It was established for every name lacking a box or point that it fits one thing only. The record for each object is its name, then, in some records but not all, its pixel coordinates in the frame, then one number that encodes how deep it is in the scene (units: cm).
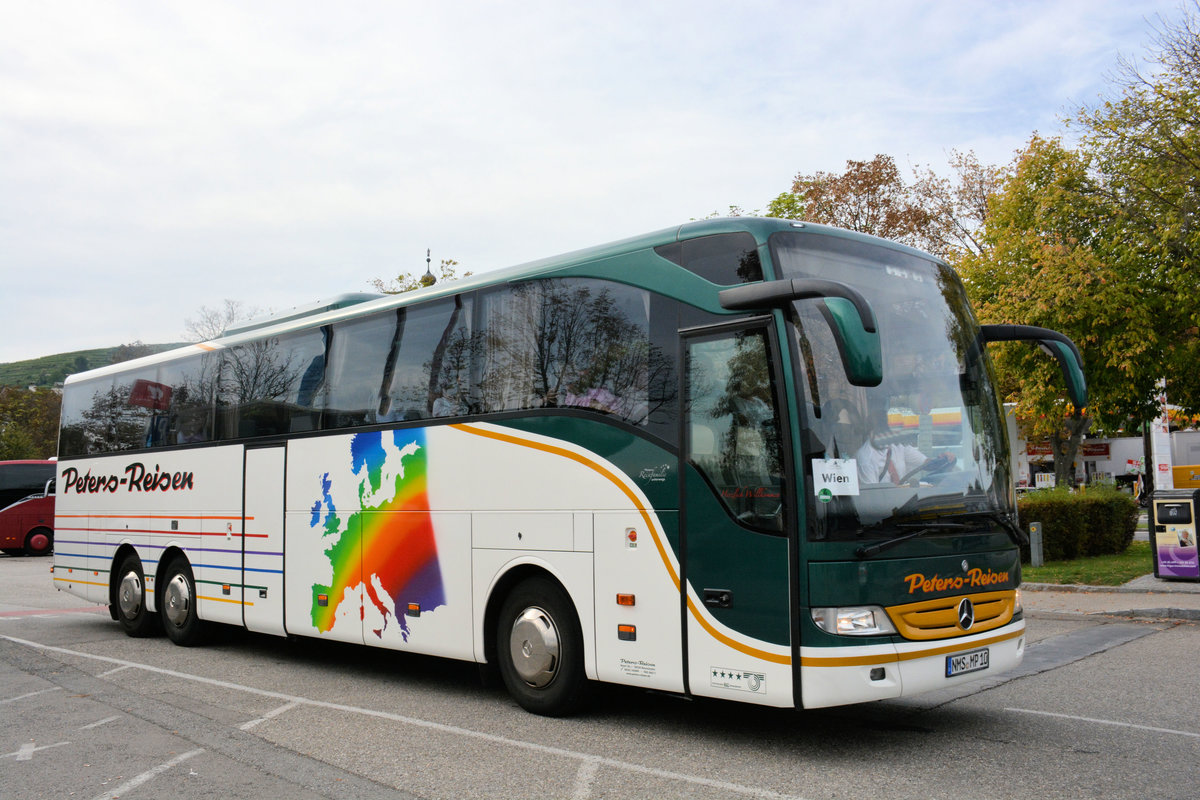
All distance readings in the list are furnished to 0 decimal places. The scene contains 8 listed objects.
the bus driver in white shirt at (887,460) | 615
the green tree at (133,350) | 7731
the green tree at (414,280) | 4519
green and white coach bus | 607
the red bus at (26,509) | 3275
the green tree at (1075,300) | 1827
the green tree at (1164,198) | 1706
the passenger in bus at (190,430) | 1202
